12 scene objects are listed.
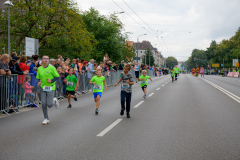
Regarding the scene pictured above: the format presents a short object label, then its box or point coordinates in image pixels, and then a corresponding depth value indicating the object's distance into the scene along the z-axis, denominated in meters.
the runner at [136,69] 27.90
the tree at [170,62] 196.14
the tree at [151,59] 110.46
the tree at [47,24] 26.80
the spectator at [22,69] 9.61
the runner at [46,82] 7.28
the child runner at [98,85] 8.74
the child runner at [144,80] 12.75
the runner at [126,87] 8.04
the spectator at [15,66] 9.75
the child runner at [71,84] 10.21
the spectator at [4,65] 8.65
